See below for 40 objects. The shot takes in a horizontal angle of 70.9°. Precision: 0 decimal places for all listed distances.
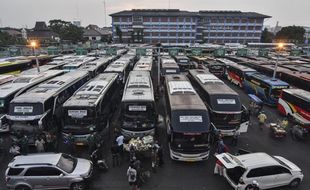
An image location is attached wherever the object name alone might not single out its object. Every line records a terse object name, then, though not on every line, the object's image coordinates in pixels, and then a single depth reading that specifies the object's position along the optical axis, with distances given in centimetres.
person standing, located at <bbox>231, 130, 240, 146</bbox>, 1454
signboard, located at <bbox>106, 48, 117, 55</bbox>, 4594
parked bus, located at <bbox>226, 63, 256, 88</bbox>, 2870
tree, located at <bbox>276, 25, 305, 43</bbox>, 7988
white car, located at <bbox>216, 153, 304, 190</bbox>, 988
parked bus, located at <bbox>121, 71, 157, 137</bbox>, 1328
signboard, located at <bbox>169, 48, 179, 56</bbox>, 4969
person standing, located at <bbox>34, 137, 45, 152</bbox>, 1258
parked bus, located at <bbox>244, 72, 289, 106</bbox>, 2156
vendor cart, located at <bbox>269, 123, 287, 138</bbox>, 1581
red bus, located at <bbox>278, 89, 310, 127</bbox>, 1669
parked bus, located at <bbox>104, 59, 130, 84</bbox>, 2447
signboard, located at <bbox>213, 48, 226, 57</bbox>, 4847
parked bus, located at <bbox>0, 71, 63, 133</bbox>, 1520
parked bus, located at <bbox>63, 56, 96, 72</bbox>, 2897
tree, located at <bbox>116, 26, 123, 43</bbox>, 8512
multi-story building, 8581
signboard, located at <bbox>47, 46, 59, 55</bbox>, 4778
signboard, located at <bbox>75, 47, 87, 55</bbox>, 5059
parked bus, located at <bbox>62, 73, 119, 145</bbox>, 1262
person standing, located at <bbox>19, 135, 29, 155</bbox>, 1270
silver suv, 970
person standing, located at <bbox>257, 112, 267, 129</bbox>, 1825
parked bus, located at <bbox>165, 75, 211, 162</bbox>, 1184
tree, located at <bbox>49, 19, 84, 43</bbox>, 7775
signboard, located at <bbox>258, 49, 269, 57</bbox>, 4995
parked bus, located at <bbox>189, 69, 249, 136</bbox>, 1442
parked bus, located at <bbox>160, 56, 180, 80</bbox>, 2691
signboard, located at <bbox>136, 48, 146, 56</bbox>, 4682
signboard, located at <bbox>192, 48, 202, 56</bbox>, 4800
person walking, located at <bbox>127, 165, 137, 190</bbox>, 1019
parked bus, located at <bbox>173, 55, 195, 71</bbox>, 3825
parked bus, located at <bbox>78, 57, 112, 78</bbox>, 2605
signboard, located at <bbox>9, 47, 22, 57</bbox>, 4481
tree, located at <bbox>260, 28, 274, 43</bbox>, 9362
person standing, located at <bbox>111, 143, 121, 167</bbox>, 1214
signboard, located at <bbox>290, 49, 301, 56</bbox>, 4743
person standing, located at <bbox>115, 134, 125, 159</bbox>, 1242
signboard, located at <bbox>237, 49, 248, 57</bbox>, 4895
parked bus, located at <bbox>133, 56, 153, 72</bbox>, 2705
